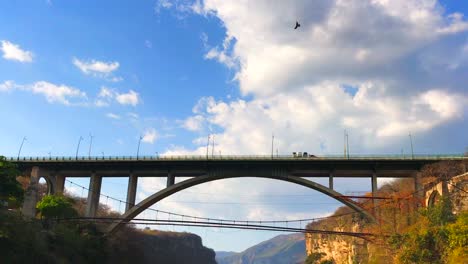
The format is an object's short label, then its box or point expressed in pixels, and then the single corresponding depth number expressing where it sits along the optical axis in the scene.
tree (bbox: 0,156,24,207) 43.59
